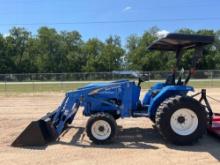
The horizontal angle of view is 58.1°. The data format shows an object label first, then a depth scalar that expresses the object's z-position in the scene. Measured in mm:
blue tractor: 4299
